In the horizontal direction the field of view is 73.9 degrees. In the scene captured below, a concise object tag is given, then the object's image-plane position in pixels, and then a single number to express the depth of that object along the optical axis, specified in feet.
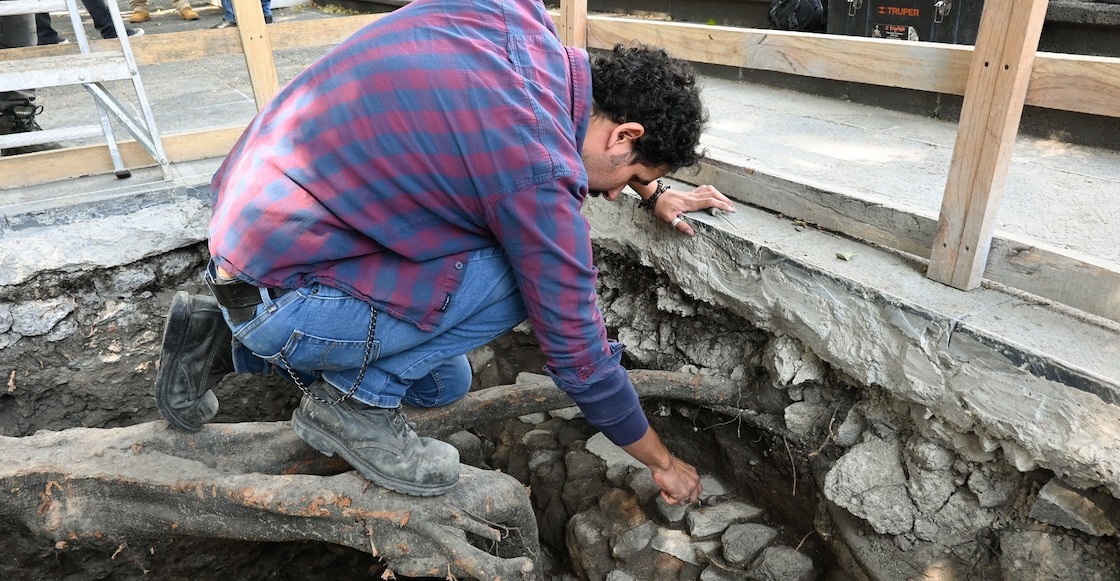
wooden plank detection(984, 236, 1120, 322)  5.54
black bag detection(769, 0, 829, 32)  14.82
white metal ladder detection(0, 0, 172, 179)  8.29
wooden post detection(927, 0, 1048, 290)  5.15
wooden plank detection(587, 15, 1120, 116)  5.45
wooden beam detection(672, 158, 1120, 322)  5.61
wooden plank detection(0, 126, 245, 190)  9.62
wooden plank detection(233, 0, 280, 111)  9.02
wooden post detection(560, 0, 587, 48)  9.15
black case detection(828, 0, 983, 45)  12.05
